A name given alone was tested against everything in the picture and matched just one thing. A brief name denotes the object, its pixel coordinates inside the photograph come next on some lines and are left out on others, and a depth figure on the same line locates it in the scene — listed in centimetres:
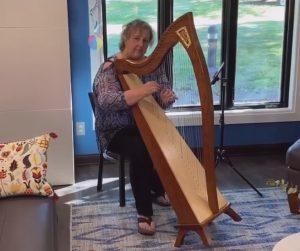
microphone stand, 314
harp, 192
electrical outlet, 363
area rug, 245
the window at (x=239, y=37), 361
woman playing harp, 258
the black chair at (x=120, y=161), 281
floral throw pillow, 220
